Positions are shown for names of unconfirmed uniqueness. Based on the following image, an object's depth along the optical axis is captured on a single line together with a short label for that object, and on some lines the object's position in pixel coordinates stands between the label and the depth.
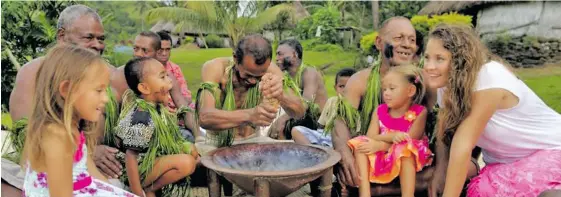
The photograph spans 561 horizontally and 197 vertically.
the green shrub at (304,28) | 20.38
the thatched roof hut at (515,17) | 12.91
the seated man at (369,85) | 3.38
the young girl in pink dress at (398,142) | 3.05
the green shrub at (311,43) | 19.23
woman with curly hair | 2.66
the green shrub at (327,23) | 19.31
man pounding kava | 3.04
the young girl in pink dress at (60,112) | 2.16
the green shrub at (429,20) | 12.70
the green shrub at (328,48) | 18.45
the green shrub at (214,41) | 22.44
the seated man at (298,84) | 4.42
